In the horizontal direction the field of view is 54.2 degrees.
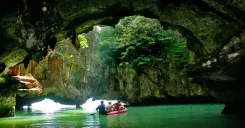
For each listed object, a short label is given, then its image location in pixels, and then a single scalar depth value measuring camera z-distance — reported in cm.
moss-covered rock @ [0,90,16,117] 1492
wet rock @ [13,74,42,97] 1557
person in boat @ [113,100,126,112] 1641
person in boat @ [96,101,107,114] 1581
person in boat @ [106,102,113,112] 1597
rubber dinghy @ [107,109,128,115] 1578
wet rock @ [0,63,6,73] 1196
